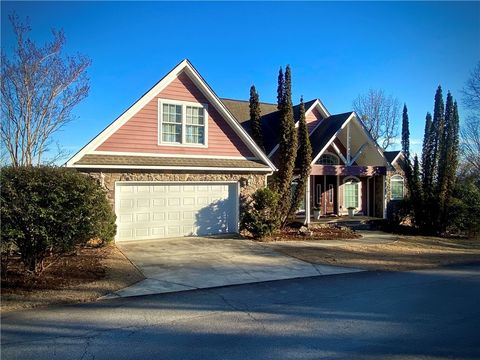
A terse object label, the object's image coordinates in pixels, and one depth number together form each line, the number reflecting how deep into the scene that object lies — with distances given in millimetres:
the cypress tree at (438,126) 20109
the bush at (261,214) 15375
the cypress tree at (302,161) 17188
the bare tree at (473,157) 32469
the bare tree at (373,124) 44281
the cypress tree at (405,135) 20766
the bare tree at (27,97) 18484
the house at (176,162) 13680
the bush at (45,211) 7887
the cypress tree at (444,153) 19828
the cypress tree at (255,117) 18516
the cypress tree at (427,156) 20359
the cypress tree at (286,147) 16641
